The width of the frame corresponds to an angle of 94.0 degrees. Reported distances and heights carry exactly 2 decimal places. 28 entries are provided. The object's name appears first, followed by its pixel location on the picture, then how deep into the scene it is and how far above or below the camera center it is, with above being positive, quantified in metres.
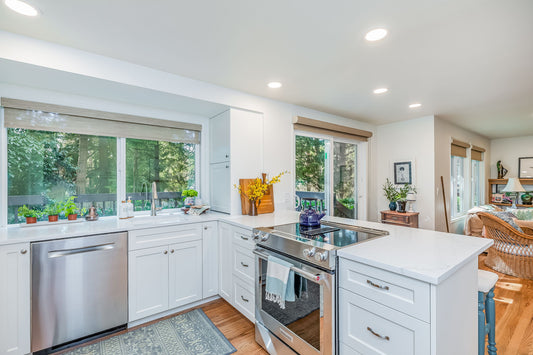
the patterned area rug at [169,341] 1.92 -1.32
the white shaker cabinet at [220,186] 2.93 -0.09
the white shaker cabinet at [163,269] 2.20 -0.85
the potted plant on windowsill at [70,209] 2.36 -0.28
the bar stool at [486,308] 1.57 -0.88
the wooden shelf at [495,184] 5.89 -0.18
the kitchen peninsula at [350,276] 1.14 -0.60
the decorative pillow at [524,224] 3.26 -0.62
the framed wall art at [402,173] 4.27 +0.08
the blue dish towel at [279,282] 1.66 -0.71
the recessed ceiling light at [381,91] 2.87 +1.02
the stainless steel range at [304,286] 1.46 -0.69
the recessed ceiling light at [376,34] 1.73 +1.03
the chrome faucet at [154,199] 2.86 -0.23
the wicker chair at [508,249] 3.18 -0.96
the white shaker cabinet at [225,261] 2.50 -0.85
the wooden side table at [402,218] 3.91 -0.65
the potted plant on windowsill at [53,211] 2.27 -0.29
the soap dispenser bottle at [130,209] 2.65 -0.32
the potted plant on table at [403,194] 4.04 -0.27
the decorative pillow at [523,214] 3.81 -0.59
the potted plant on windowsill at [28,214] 2.15 -0.29
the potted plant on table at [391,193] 4.21 -0.27
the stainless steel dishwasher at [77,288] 1.84 -0.85
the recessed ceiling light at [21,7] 1.46 +1.04
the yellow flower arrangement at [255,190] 2.82 -0.13
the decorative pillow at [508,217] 3.33 -0.57
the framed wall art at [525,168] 5.91 +0.22
